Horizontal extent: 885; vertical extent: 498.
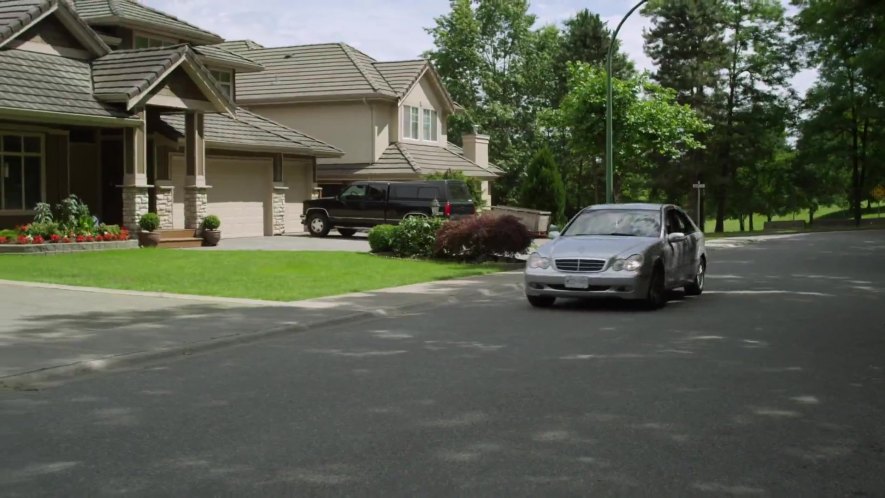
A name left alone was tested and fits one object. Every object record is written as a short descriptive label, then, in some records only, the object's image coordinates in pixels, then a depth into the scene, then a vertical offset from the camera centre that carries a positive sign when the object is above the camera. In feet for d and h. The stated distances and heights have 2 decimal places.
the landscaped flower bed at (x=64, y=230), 73.77 -0.94
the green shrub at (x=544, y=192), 146.41 +4.04
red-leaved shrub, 74.69 -1.44
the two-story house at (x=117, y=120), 80.48 +8.58
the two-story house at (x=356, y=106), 134.92 +16.22
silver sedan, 44.50 -1.86
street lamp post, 92.24 +6.70
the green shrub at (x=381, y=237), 80.94 -1.57
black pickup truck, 108.47 +1.63
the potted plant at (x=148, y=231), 83.66 -1.10
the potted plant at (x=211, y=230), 91.20 -1.10
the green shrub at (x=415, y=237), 78.69 -1.52
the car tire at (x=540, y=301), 47.37 -4.05
